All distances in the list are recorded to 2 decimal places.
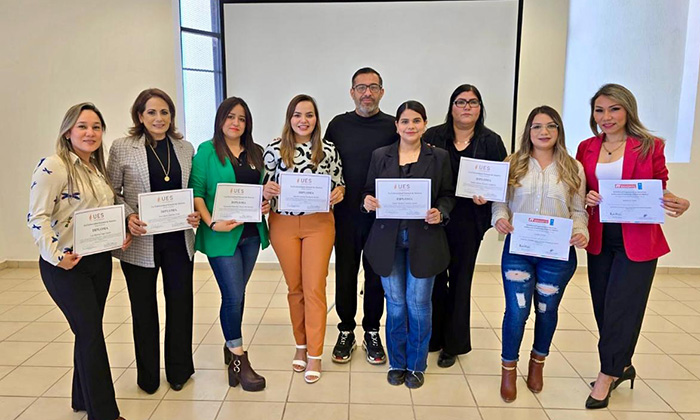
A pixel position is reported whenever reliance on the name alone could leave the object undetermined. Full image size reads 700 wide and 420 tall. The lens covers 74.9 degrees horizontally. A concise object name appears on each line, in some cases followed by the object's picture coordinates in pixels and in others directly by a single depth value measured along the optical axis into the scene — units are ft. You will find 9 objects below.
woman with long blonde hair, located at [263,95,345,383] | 7.78
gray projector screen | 13.62
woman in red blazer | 7.02
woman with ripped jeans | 7.11
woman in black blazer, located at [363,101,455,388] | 7.56
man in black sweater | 8.52
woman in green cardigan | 7.52
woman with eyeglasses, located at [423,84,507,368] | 8.13
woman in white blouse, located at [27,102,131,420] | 5.98
